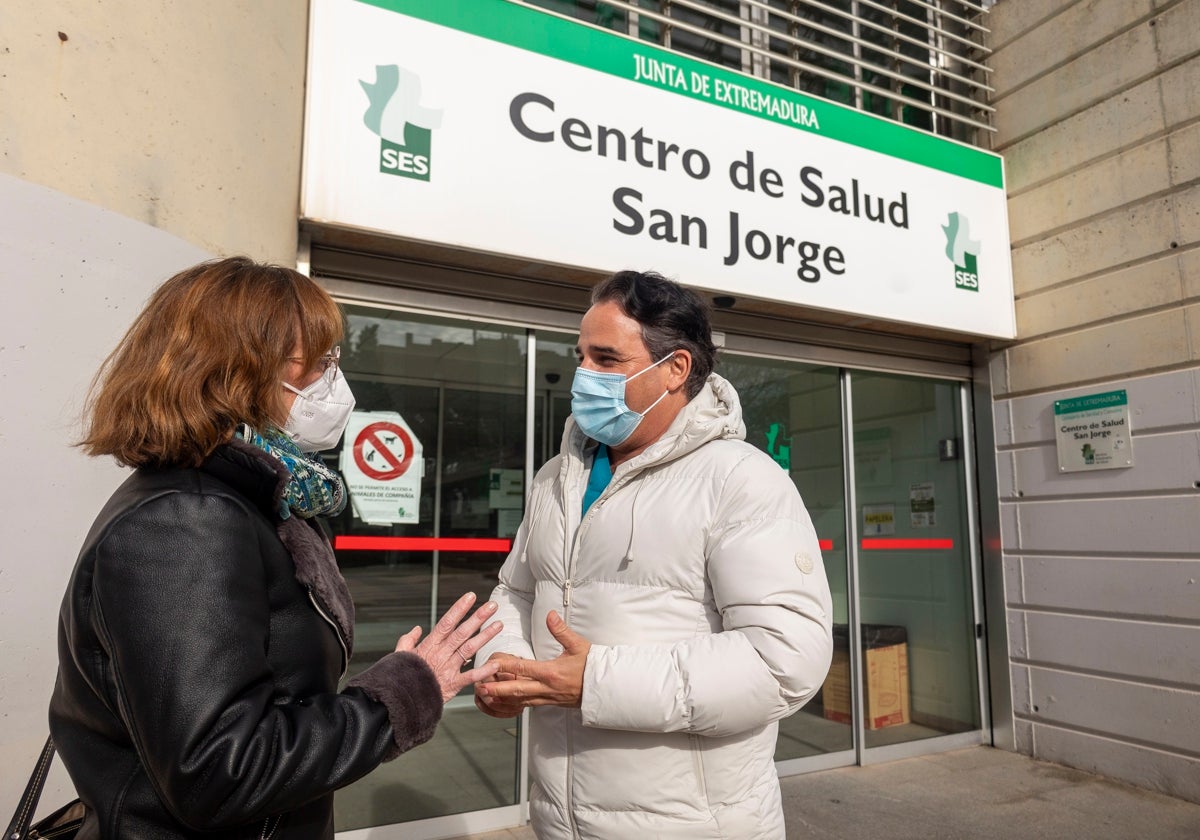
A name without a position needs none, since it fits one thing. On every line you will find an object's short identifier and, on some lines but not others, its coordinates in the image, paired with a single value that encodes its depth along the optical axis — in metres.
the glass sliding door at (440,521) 3.67
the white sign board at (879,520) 5.11
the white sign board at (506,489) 3.96
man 1.53
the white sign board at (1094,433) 4.54
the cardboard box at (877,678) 4.85
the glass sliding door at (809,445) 4.75
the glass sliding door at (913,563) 5.06
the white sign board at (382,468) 3.65
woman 1.03
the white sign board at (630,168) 3.31
